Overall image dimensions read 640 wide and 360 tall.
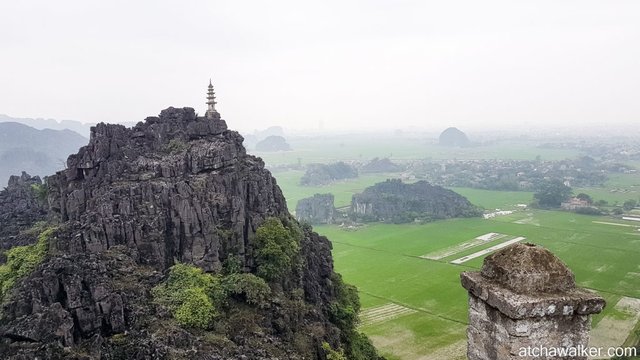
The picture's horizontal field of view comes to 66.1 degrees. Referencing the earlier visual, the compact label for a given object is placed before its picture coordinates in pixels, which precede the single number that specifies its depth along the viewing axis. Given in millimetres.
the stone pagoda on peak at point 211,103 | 46219
